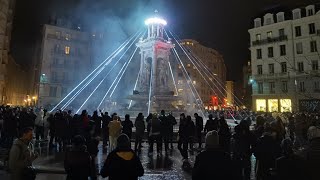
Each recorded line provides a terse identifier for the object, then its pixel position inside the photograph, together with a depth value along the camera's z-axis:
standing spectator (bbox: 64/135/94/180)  4.91
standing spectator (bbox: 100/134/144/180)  4.50
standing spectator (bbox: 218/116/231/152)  10.07
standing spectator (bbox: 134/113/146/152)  13.38
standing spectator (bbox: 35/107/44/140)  15.34
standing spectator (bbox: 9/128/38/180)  5.03
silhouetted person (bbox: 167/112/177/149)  13.61
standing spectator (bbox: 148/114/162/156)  12.69
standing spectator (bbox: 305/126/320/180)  4.59
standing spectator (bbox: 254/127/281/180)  6.61
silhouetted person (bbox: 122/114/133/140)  13.28
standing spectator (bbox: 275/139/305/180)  4.63
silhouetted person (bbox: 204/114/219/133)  12.66
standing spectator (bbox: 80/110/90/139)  13.02
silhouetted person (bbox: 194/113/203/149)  14.04
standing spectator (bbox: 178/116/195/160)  11.53
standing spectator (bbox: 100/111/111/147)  14.66
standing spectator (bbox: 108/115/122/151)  12.24
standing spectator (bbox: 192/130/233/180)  4.02
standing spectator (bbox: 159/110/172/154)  13.30
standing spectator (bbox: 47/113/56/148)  14.54
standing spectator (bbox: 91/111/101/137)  14.37
